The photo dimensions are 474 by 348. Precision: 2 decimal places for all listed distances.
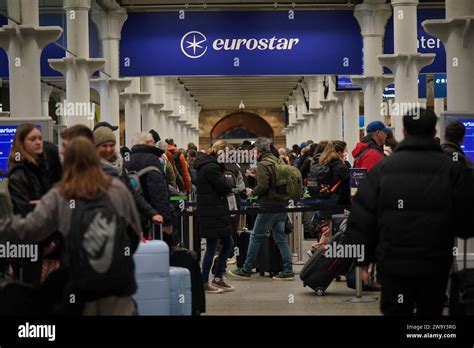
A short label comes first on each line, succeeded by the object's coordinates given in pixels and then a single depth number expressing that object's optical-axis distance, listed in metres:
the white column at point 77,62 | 21.75
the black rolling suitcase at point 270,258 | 14.08
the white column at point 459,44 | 14.59
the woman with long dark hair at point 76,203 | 5.62
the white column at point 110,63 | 25.80
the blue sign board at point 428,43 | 24.80
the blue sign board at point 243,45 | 25.70
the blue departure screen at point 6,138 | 12.06
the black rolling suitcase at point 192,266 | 9.25
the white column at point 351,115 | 30.77
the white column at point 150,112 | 35.94
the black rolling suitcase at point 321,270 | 11.69
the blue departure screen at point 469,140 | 11.52
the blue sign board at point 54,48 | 20.83
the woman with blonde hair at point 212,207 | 12.10
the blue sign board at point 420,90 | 31.69
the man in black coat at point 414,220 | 6.07
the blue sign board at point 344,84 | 29.34
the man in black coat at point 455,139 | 9.42
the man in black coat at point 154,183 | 9.54
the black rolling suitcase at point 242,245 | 15.05
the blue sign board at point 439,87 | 31.93
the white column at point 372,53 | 25.22
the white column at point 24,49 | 15.69
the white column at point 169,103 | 42.35
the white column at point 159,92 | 38.41
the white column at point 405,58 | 20.98
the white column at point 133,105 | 30.91
